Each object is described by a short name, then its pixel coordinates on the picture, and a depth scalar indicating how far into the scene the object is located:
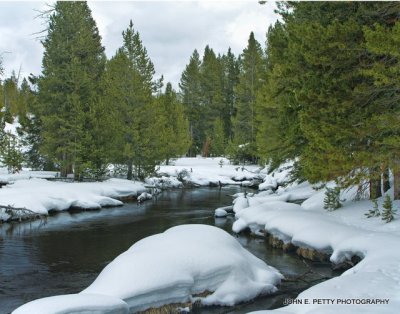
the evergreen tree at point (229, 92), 63.69
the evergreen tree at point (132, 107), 32.44
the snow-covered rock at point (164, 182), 37.54
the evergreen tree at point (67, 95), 28.59
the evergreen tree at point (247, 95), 48.75
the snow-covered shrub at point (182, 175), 42.69
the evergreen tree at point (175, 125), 46.88
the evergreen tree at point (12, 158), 27.95
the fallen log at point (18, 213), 19.66
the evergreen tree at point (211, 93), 62.09
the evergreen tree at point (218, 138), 57.44
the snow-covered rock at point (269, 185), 34.44
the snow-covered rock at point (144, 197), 28.87
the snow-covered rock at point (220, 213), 21.95
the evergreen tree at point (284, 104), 15.40
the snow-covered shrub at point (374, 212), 13.09
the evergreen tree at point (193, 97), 62.84
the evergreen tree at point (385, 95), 9.80
